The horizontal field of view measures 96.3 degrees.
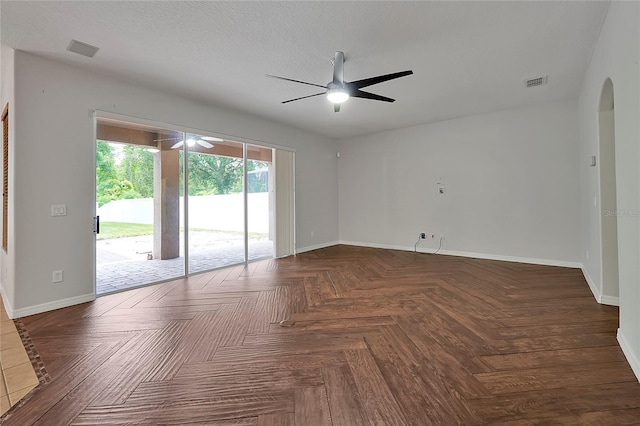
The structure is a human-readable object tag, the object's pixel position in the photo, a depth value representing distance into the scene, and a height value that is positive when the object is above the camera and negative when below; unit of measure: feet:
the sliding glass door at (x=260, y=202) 17.40 +0.99
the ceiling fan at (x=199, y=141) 14.15 +4.01
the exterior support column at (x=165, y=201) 13.74 +0.87
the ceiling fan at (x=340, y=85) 9.35 +4.41
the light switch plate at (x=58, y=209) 10.30 +0.39
